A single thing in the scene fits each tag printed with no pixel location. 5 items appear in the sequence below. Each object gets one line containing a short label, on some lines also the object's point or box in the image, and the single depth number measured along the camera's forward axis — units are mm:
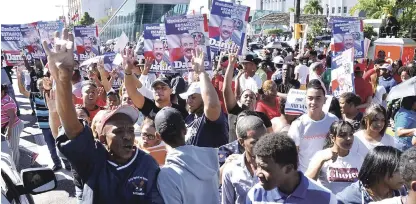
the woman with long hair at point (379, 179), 2887
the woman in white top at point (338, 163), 3688
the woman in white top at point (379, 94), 7553
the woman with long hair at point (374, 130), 4172
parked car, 2863
